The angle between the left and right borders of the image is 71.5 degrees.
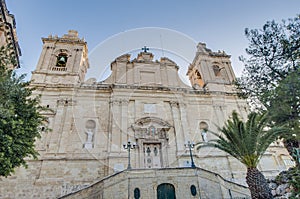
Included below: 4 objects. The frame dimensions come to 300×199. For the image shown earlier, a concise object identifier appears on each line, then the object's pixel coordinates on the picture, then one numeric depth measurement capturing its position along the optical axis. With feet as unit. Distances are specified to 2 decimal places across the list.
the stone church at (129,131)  35.22
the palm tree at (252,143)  29.96
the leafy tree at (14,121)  24.73
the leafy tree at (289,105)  30.68
